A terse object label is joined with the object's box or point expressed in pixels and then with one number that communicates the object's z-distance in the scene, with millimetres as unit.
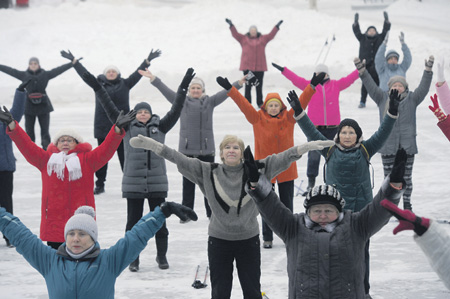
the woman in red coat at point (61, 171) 12142
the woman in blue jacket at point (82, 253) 8515
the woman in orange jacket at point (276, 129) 15188
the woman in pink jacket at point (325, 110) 19410
